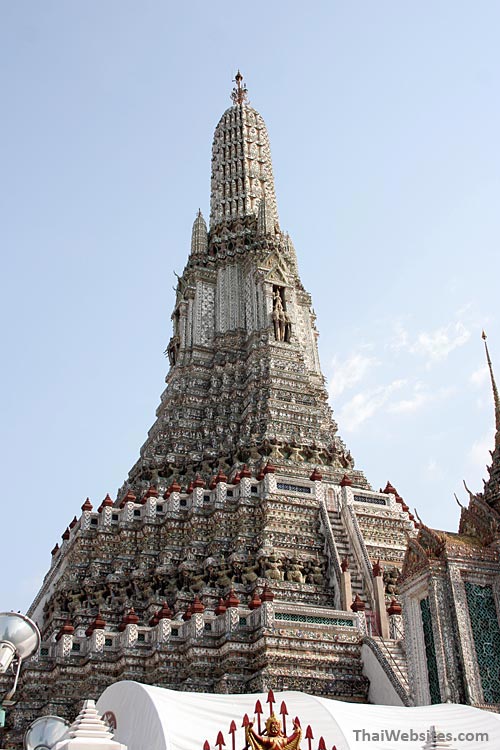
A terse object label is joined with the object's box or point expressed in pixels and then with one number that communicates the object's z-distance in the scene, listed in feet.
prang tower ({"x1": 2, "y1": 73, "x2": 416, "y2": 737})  79.00
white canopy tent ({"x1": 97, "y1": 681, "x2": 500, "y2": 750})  44.11
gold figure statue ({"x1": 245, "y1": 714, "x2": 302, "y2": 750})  33.50
